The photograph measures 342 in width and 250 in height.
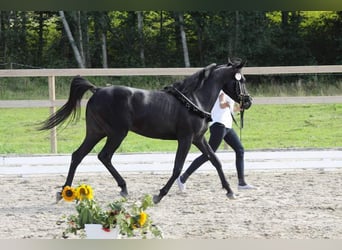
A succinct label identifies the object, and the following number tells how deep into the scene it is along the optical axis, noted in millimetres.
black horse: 11805
